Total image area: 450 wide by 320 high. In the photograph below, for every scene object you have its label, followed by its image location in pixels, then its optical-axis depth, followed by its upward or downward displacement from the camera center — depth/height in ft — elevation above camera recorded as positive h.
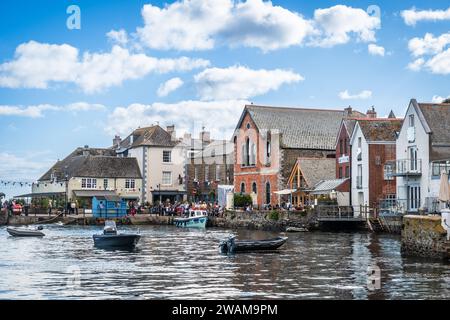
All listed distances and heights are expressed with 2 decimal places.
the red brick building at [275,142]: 260.62 +20.93
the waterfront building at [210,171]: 316.40 +12.76
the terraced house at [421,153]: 178.19 +11.36
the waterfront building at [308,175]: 238.07 +7.84
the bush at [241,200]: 262.47 -0.27
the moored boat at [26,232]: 181.47 -7.76
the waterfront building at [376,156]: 205.98 +11.98
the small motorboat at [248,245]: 123.54 -7.81
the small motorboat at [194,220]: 233.96 -6.59
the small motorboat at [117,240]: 135.21 -7.42
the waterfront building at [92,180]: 297.33 +8.98
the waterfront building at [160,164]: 313.73 +15.77
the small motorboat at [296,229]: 199.10 -8.38
